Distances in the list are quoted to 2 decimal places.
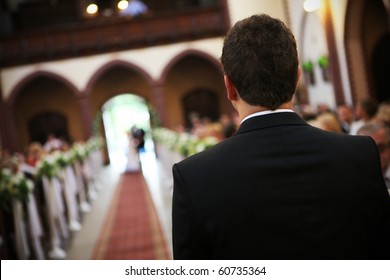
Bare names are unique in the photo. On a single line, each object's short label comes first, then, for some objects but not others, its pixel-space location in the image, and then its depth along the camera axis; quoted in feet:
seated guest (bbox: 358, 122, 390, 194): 13.30
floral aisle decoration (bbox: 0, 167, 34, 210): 20.94
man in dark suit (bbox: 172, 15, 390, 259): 5.12
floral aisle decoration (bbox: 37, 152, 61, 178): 27.91
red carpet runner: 23.75
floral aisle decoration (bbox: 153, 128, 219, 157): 23.65
